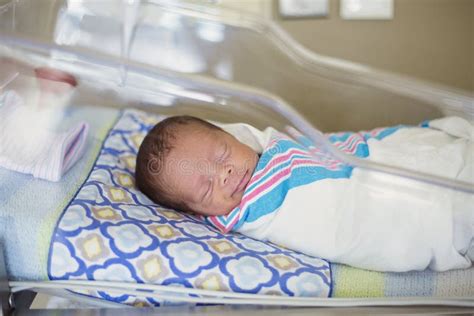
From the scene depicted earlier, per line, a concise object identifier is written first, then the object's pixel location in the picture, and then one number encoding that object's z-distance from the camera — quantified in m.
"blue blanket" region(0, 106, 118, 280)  0.88
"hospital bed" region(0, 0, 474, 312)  0.89
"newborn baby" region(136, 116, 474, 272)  0.95
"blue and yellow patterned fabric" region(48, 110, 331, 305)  0.88
